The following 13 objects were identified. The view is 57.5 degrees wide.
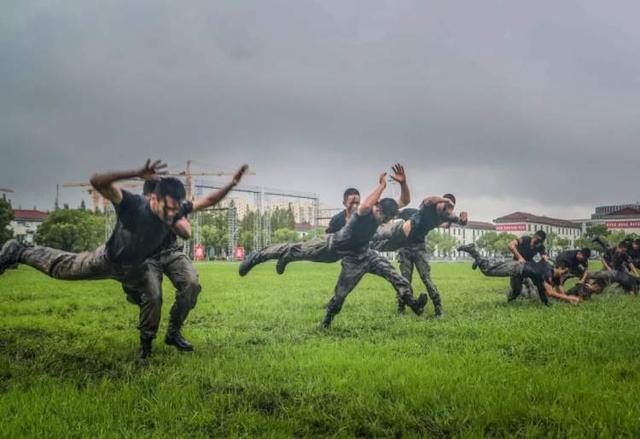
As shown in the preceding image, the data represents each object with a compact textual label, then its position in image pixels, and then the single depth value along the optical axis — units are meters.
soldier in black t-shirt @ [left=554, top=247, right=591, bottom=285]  16.22
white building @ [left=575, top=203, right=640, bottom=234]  107.86
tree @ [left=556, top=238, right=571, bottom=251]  113.69
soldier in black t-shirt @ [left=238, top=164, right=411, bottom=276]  10.84
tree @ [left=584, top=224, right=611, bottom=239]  99.31
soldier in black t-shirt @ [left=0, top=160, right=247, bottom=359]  7.10
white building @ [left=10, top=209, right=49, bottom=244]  96.61
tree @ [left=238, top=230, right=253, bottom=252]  91.71
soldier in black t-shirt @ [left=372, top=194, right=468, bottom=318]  12.05
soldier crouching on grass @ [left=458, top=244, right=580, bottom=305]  14.23
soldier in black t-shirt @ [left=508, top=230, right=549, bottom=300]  14.69
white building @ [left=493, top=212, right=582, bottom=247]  118.56
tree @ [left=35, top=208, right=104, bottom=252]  61.94
